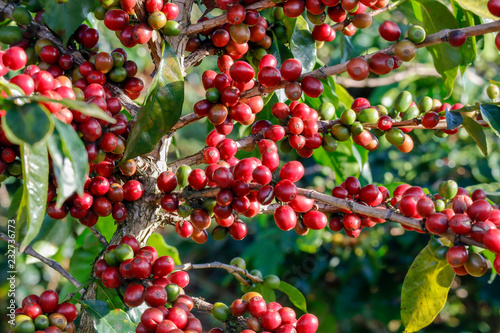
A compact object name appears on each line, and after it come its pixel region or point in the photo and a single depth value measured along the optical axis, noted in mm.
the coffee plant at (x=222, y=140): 756
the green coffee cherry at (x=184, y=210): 789
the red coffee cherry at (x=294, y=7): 793
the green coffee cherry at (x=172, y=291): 771
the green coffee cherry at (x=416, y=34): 771
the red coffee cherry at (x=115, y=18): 791
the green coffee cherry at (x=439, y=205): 773
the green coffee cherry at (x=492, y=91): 819
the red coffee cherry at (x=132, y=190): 805
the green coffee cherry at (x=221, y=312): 794
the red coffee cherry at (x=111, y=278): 773
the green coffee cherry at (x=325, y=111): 835
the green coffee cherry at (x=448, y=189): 777
